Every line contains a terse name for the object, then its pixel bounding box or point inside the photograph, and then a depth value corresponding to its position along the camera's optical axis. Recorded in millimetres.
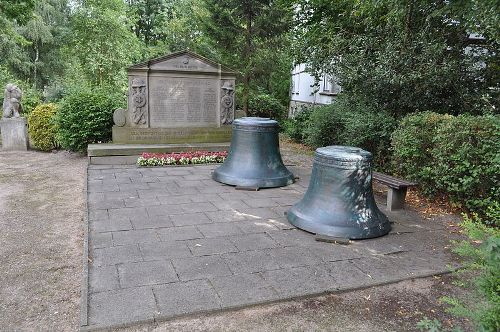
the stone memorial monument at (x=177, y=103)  9188
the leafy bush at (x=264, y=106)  16141
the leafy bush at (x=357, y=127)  7984
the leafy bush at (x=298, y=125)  13766
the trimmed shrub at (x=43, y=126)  10367
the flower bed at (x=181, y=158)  8297
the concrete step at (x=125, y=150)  8383
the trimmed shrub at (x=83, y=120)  9211
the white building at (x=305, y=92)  15659
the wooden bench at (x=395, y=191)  5543
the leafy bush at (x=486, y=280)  1792
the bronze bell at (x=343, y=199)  4457
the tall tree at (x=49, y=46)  24977
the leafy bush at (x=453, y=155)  5148
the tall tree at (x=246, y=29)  14219
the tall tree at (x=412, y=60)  7398
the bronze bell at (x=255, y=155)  6508
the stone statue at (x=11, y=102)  10727
